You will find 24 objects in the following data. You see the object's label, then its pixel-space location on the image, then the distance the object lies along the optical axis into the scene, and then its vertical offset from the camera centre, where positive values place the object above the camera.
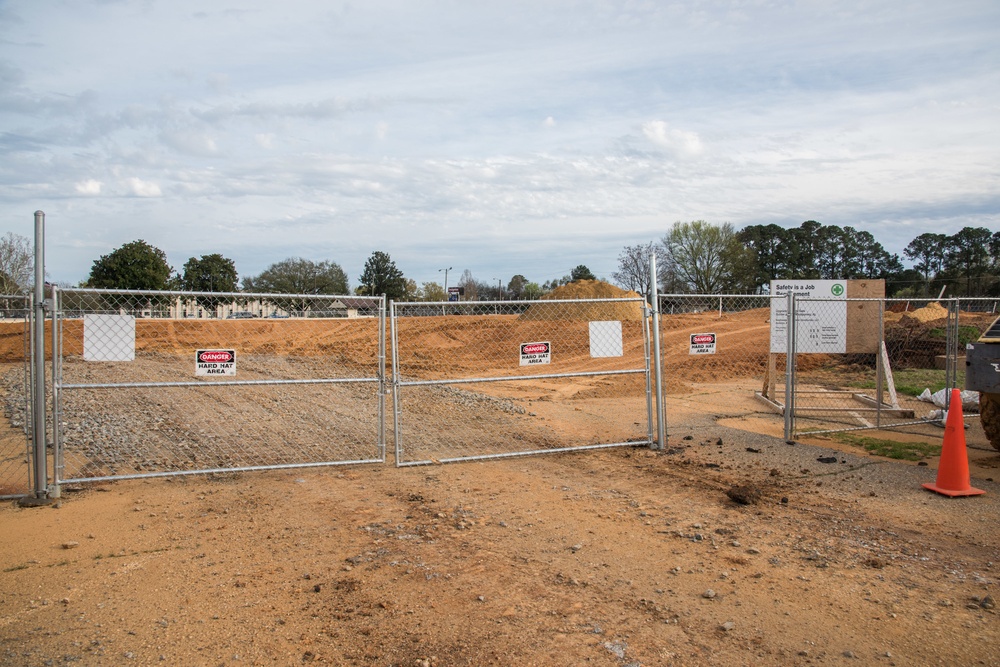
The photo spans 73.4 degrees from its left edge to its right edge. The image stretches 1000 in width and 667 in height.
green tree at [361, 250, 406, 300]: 69.19 +4.28
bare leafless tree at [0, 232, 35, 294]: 40.62 +3.53
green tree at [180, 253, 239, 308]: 56.30 +3.79
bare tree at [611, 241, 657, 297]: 57.41 +4.02
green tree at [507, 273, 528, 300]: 79.61 +3.80
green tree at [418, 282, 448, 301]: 77.88 +3.00
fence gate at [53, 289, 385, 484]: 6.73 -1.69
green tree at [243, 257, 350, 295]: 66.00 +4.01
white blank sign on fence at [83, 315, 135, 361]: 6.54 -0.18
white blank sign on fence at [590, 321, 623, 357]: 8.40 -0.29
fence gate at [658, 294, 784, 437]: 12.08 -1.66
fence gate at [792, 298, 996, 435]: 11.11 -1.48
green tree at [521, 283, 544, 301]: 64.00 +2.59
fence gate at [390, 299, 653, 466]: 8.66 -1.78
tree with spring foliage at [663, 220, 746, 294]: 55.88 +5.11
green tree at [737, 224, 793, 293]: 62.34 +6.25
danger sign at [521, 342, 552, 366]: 8.14 -0.46
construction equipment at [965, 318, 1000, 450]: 8.05 -0.67
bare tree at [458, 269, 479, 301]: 77.50 +3.41
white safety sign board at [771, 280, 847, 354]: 11.02 -0.22
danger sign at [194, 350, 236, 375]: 7.08 -0.47
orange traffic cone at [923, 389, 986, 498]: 6.83 -1.52
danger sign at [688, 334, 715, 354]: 8.87 -0.39
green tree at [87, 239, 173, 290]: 49.59 +3.66
